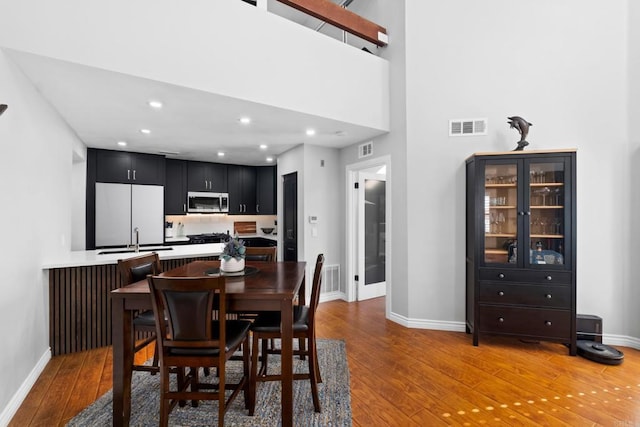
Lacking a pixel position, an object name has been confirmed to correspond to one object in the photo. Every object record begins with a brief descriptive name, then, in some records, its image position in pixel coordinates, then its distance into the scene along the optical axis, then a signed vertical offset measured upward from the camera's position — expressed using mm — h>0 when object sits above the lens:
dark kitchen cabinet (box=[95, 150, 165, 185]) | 4758 +771
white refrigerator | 4680 +0
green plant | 2367 -287
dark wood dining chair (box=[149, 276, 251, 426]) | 1663 -667
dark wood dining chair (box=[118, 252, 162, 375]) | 2119 -480
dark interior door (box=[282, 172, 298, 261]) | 4773 -57
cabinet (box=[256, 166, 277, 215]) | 6520 +520
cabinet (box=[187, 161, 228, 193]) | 5859 +748
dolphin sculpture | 3074 +879
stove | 5941 -487
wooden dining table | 1849 -690
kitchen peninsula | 2842 -846
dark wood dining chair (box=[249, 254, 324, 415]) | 1996 -809
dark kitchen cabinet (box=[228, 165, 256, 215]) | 6301 +527
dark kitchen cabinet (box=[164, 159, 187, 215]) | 5598 +496
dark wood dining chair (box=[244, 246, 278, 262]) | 3287 -445
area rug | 1949 -1354
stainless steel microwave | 5848 +238
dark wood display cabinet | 2902 -323
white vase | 2372 -408
